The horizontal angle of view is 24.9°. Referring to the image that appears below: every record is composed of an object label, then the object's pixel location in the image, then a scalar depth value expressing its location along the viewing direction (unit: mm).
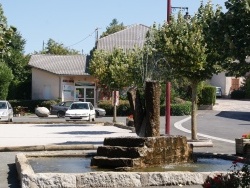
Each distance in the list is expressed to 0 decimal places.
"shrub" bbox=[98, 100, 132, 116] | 45781
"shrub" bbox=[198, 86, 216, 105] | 49812
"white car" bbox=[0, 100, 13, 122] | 35222
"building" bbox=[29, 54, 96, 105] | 54197
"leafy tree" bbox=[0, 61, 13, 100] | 50312
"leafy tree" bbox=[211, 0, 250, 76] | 12398
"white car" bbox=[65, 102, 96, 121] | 36469
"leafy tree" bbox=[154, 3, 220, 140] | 20219
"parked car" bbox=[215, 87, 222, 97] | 69712
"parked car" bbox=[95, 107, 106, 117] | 44594
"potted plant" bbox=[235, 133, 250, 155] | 16359
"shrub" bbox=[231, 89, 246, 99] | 67225
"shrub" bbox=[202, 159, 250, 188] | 8016
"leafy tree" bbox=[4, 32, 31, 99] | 57250
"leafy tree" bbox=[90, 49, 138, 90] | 34594
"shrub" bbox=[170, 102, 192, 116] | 45156
